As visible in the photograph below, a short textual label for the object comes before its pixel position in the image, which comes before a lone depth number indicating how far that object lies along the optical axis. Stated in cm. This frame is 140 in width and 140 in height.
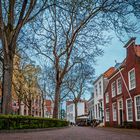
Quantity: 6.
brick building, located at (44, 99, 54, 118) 5469
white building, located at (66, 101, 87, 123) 6170
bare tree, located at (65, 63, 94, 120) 2582
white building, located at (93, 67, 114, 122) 2979
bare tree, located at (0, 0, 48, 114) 898
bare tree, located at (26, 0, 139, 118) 880
